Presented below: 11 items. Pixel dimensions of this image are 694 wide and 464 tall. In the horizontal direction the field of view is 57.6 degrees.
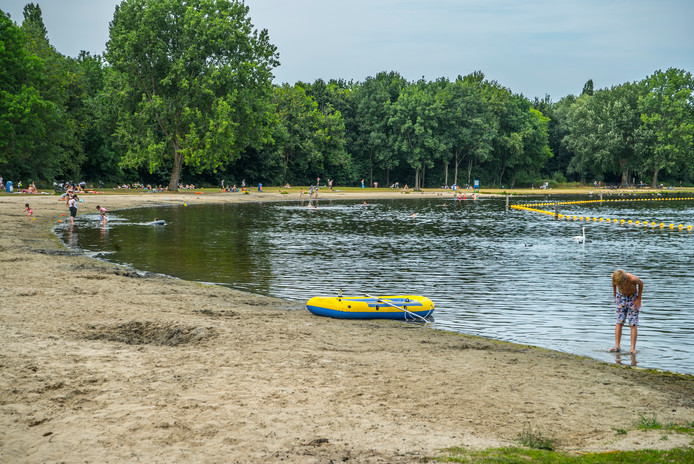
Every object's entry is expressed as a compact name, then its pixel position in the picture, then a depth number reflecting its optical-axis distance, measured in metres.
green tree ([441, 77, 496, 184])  106.81
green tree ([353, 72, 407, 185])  105.50
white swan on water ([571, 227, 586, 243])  36.00
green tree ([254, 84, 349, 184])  94.44
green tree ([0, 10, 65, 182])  62.50
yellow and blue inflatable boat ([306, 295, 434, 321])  16.22
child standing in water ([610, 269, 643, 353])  13.11
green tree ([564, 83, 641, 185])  114.69
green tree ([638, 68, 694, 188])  111.50
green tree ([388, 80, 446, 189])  102.62
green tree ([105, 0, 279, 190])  69.12
